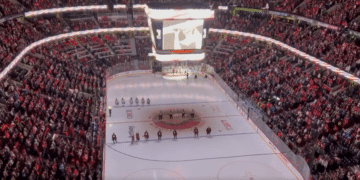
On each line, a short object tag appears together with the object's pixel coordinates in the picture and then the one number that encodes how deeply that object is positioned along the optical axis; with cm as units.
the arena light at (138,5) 4674
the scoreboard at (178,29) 3017
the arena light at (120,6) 4596
